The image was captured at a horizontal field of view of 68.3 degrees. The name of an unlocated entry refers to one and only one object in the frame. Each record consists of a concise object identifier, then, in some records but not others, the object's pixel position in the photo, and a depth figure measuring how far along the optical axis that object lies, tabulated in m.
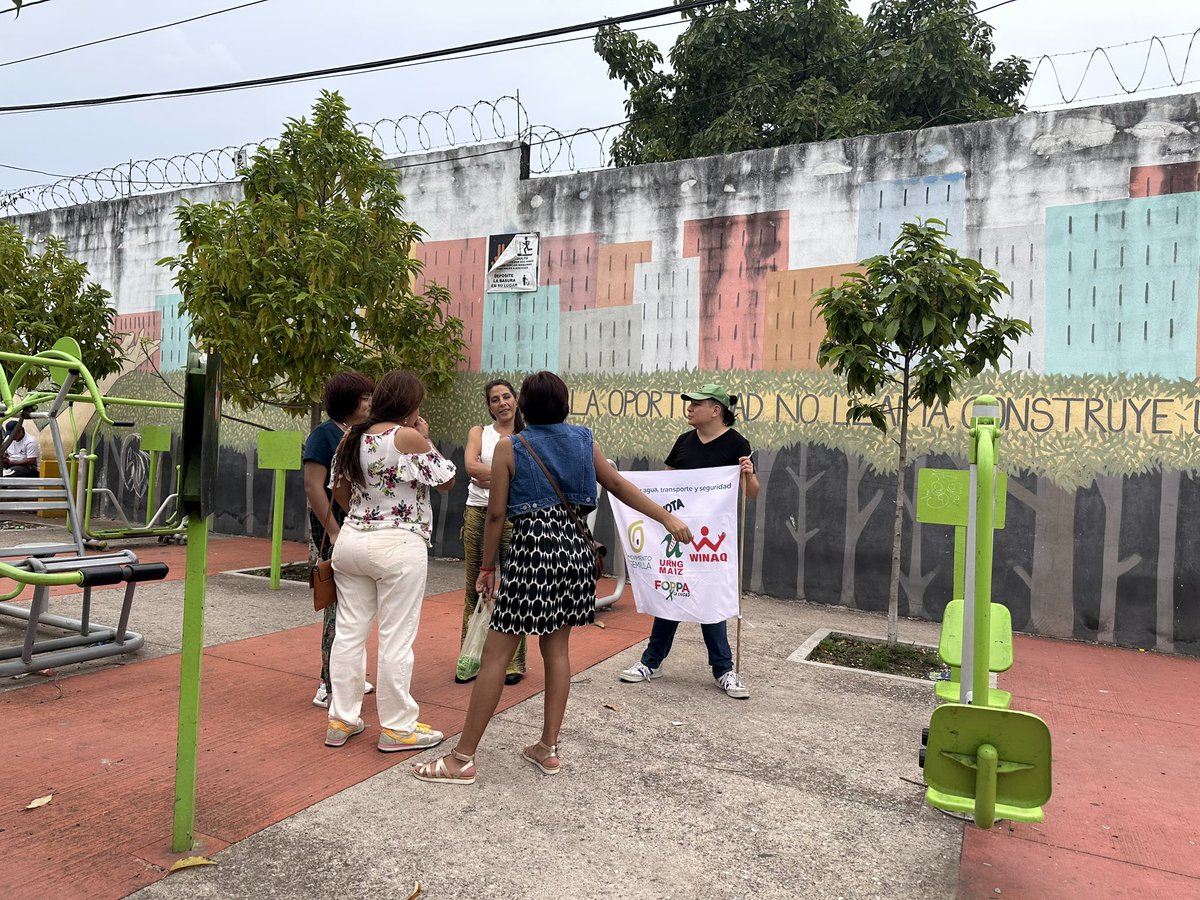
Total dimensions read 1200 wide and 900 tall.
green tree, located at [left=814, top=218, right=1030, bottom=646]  5.55
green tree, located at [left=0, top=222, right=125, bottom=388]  10.94
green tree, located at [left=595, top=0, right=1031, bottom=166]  14.40
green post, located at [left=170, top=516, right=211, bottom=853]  2.95
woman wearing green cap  5.27
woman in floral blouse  3.90
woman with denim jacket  3.64
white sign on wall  9.55
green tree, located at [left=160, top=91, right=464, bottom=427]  7.53
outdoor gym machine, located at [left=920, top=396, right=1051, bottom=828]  2.79
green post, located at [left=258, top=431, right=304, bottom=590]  7.78
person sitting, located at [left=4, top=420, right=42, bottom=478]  11.54
